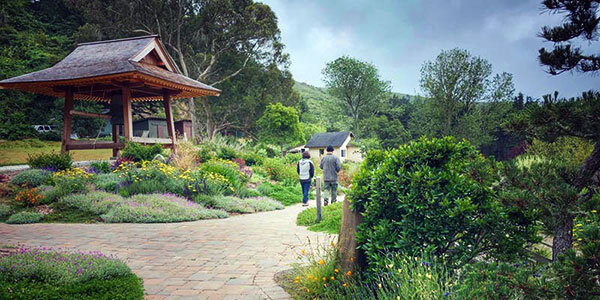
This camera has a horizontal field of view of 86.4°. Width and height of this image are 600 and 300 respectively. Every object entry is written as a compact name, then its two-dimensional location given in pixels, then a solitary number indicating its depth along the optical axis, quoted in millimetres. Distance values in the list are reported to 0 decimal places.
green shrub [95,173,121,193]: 10086
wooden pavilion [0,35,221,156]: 12547
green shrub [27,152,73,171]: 11656
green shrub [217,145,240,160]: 17594
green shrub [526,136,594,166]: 13010
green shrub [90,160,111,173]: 12406
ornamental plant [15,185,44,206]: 8898
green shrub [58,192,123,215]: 8297
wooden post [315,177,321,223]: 7735
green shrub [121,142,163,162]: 12875
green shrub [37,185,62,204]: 9047
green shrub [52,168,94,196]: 9367
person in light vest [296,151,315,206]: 10688
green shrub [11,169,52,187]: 10281
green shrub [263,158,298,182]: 16094
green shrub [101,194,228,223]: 7836
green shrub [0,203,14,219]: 8242
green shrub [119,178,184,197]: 9727
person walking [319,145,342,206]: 9945
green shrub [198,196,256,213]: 9711
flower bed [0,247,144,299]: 3143
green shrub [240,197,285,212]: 10421
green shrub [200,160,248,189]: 11815
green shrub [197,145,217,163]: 15438
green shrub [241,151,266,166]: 18328
